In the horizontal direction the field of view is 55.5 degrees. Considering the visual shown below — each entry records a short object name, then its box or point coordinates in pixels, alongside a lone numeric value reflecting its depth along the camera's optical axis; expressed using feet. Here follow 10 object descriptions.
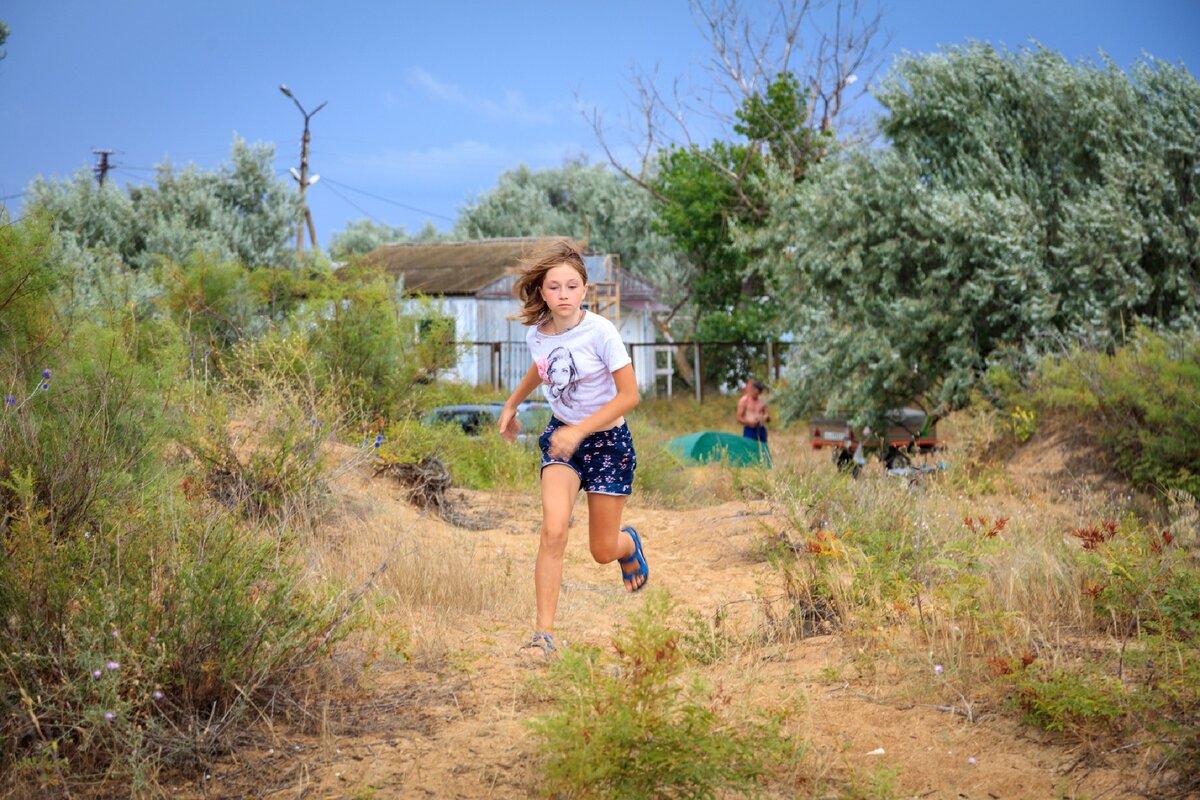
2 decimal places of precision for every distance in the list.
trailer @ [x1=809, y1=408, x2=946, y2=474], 57.62
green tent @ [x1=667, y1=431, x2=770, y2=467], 53.52
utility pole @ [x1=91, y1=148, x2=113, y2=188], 126.70
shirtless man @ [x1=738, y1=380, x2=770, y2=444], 59.77
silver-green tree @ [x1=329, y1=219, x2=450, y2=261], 159.53
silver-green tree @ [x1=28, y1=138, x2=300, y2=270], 77.56
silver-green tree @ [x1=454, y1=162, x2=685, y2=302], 135.23
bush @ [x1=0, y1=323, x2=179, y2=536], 15.76
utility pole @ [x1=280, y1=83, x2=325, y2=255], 100.83
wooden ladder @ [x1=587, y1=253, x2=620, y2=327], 111.21
